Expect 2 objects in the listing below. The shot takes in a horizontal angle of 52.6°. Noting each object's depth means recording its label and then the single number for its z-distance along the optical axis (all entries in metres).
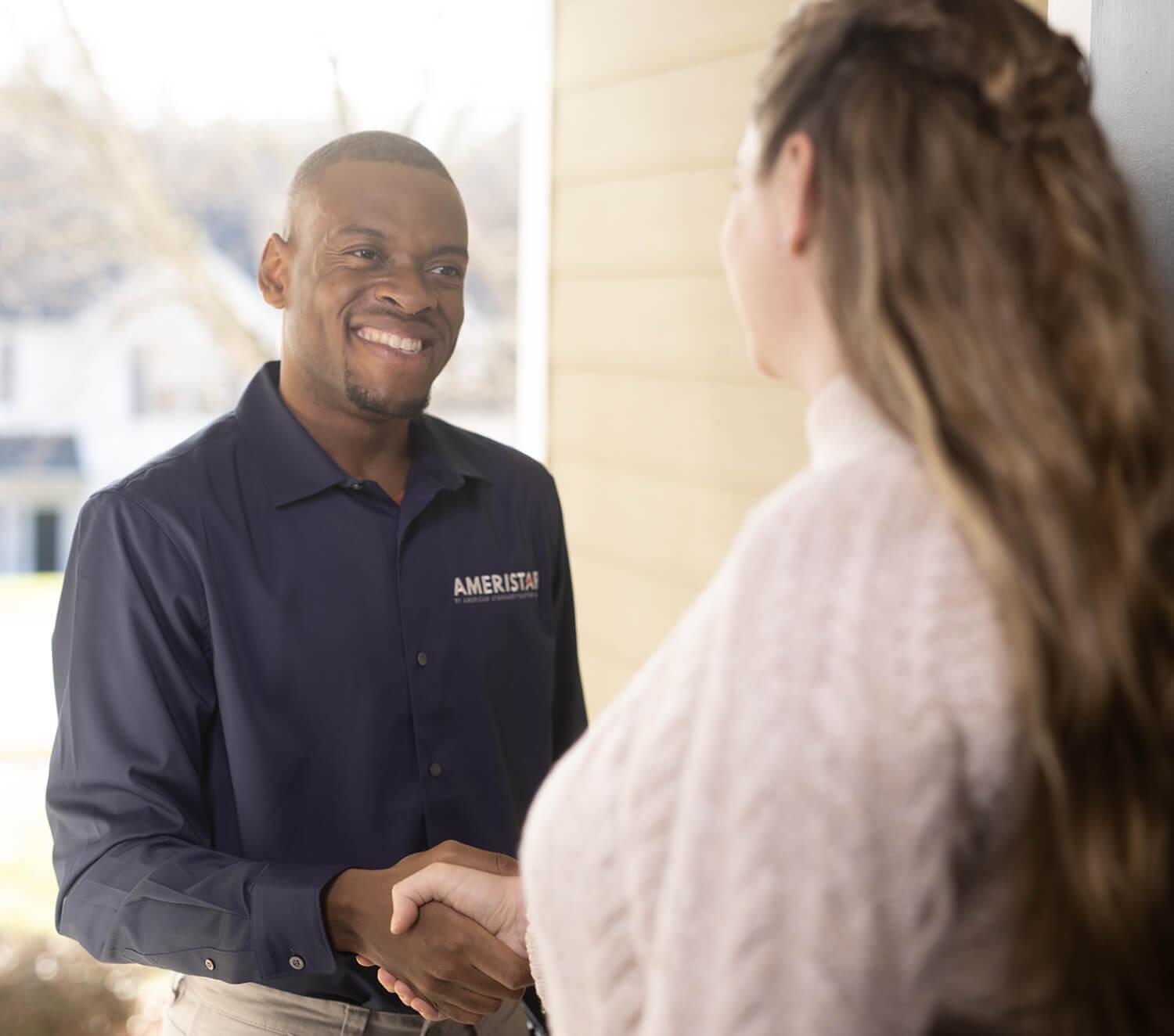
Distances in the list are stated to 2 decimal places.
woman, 0.66
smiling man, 1.33
